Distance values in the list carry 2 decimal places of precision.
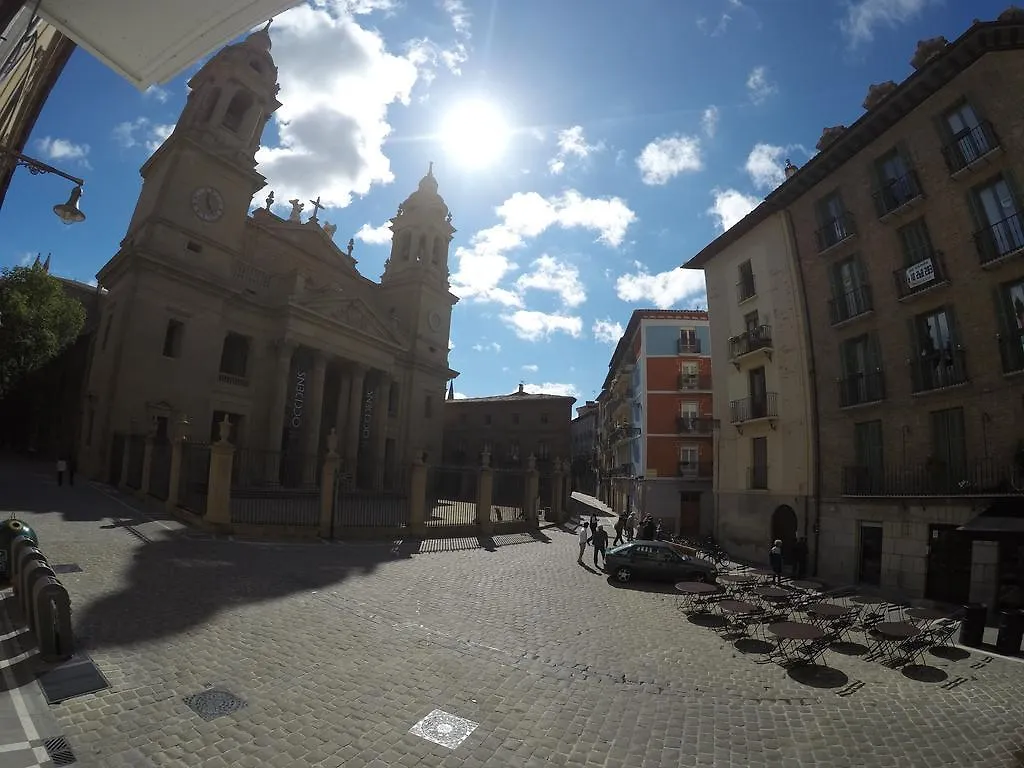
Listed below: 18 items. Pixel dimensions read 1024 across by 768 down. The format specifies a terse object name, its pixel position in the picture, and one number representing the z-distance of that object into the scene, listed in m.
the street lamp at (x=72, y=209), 9.32
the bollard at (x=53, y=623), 5.97
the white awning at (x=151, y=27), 2.62
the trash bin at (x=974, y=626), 9.77
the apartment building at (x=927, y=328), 12.86
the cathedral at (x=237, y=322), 24.33
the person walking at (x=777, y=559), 16.12
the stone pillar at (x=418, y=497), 19.66
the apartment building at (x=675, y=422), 31.25
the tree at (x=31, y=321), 23.73
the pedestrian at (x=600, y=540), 18.12
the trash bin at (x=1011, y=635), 9.33
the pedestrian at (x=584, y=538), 19.13
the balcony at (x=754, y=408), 20.12
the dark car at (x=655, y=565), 15.13
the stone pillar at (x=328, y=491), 17.67
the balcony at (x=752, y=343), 20.39
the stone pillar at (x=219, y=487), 15.81
